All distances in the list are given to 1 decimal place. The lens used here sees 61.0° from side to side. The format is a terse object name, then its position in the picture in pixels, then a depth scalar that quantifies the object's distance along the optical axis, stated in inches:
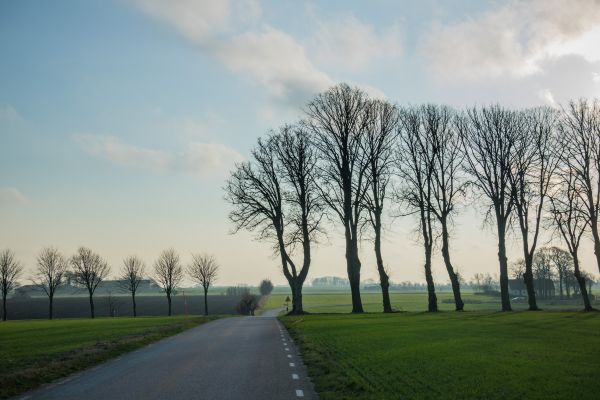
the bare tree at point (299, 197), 1950.1
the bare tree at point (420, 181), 1776.7
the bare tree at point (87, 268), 3595.0
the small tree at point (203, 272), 3804.1
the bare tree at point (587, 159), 1566.2
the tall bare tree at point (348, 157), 1823.3
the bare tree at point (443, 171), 1744.6
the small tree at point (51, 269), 3683.6
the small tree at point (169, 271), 3791.8
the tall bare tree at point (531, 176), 1657.2
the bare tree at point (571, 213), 1593.3
